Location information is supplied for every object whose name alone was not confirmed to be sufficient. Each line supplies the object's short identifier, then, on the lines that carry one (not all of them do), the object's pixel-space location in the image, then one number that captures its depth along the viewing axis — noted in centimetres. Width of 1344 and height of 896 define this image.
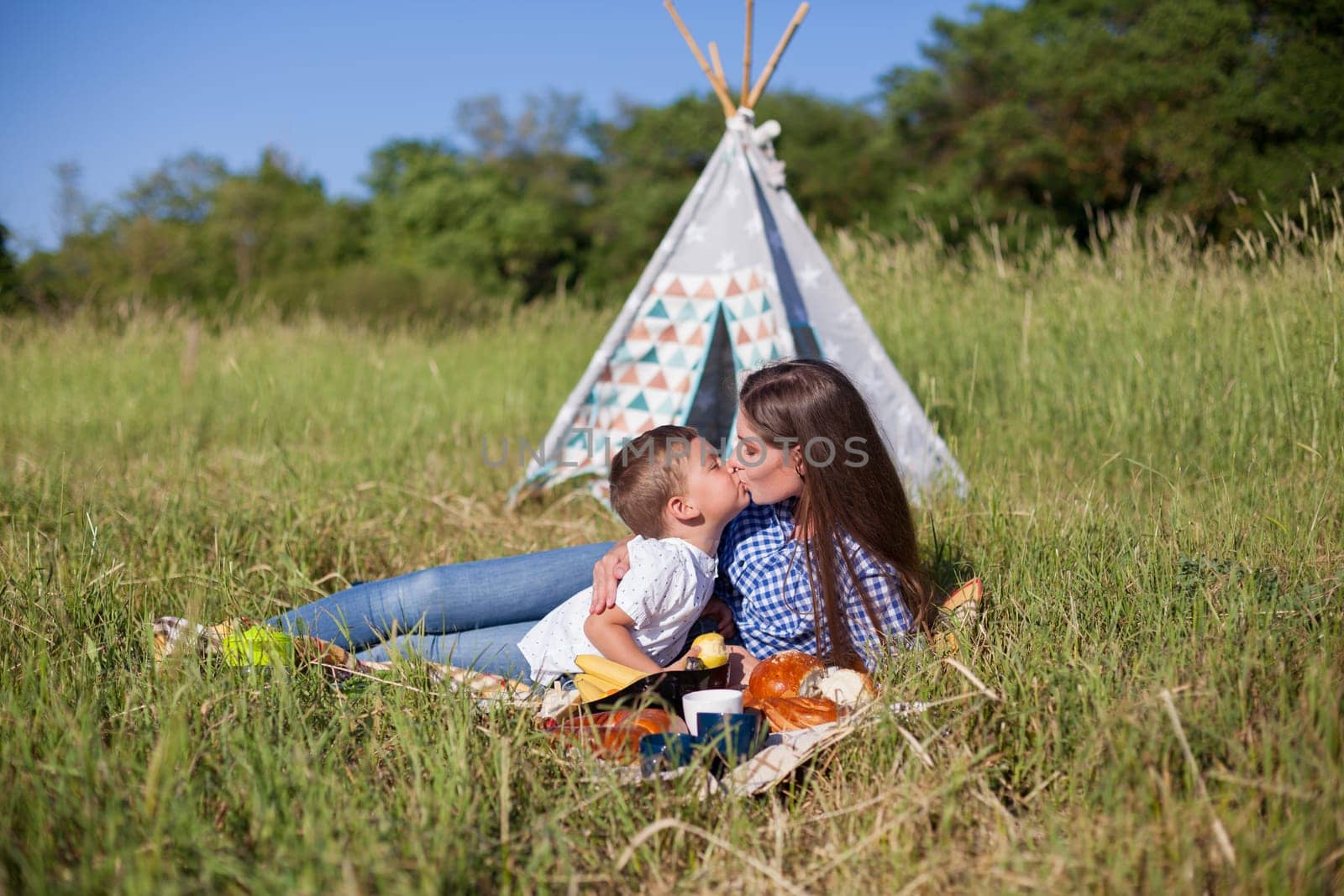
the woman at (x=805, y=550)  234
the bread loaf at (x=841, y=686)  213
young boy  230
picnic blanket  178
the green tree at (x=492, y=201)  2480
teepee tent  392
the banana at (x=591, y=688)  209
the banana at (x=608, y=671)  207
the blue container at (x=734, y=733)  182
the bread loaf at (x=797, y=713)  202
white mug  194
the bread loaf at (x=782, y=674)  217
